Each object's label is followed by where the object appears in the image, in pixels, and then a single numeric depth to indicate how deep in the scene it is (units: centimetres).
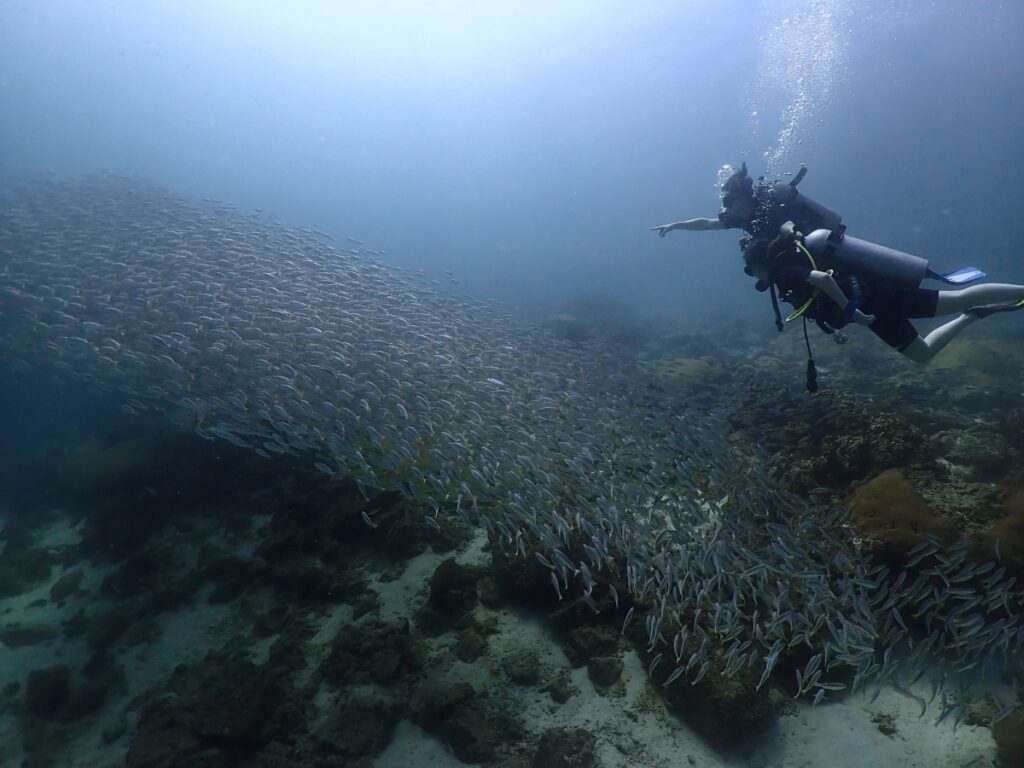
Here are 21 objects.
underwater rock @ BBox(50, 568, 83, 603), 930
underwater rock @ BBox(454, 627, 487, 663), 634
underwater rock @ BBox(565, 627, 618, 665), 609
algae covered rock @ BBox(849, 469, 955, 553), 575
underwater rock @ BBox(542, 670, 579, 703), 579
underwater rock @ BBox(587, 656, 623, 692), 579
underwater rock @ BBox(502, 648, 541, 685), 601
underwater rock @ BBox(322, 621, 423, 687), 628
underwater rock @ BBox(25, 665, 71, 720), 735
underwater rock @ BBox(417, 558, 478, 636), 683
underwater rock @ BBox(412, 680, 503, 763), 535
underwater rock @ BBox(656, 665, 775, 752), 505
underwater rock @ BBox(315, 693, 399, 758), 564
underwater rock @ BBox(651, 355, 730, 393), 1392
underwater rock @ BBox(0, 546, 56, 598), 979
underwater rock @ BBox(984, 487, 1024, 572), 543
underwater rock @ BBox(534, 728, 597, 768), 505
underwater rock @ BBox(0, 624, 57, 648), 848
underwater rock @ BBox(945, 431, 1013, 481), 765
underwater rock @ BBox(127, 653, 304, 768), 576
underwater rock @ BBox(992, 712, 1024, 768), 441
